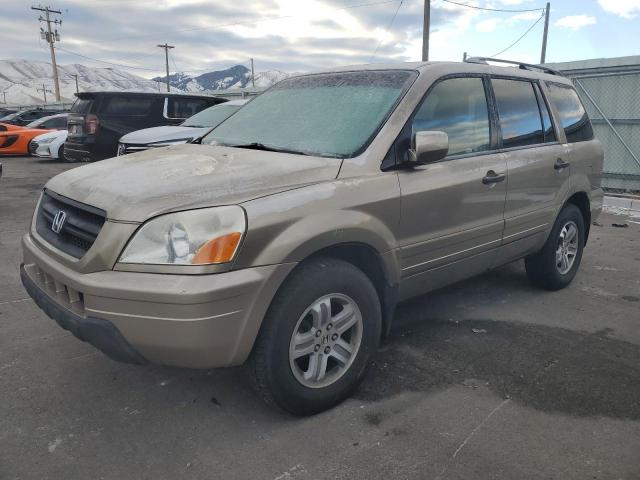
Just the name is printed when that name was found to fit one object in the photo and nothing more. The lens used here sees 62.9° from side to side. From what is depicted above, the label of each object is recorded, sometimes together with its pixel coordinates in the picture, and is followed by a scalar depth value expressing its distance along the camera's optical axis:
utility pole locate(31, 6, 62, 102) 54.59
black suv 10.27
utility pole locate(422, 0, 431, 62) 19.72
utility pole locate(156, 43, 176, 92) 56.31
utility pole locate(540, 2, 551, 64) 33.47
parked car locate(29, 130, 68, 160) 14.90
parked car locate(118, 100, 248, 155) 8.10
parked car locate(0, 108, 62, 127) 19.30
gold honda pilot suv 2.20
